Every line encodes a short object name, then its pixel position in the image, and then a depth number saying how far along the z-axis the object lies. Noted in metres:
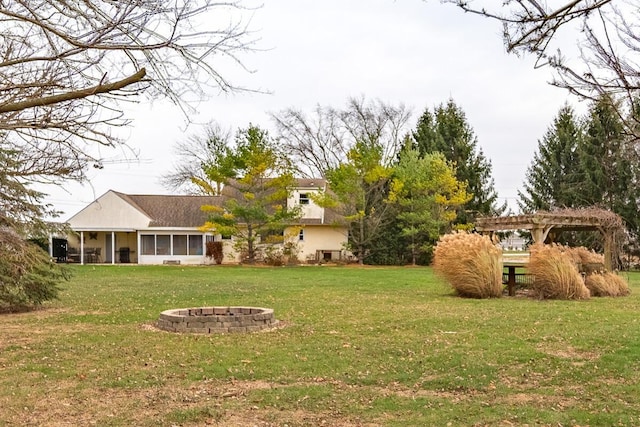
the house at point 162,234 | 35.72
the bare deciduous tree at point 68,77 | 3.62
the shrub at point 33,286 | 12.33
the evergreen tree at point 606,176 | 31.28
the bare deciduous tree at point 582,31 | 3.52
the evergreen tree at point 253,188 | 30.55
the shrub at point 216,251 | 34.75
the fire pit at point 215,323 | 9.78
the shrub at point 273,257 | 32.06
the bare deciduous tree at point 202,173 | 35.28
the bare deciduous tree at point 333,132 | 42.81
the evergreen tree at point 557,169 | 33.53
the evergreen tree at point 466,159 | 35.72
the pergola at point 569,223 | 18.12
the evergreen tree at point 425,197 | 32.31
